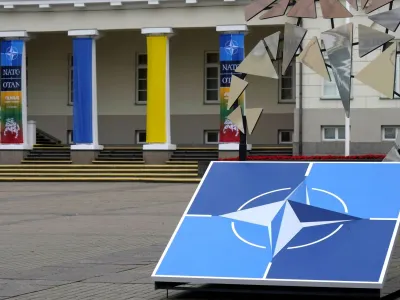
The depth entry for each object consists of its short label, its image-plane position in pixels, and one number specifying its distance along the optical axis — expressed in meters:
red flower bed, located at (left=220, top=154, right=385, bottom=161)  28.79
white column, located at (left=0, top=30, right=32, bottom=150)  38.06
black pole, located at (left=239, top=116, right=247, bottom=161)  12.26
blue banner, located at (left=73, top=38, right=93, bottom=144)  37.28
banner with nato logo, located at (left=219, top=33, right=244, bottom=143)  35.69
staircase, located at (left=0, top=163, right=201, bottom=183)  35.06
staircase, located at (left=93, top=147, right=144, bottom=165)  37.34
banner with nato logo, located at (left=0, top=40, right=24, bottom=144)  37.97
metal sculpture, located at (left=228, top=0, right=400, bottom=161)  11.48
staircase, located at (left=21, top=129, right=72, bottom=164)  38.19
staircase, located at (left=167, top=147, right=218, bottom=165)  36.59
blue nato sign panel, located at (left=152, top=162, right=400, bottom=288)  9.01
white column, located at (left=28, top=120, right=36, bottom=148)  39.25
